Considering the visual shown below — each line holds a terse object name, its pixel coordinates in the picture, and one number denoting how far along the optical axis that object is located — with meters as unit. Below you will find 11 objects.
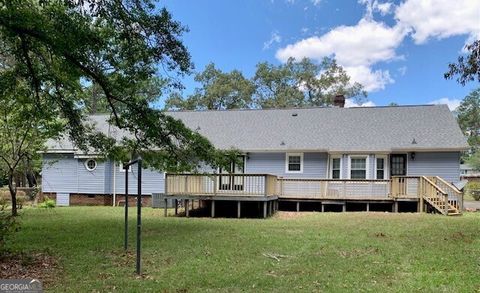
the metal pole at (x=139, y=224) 7.13
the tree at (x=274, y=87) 44.19
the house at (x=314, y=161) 17.77
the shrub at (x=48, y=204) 22.75
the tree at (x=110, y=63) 9.77
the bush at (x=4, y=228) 8.05
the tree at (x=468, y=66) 10.73
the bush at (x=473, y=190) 31.78
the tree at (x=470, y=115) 73.38
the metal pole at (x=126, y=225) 8.53
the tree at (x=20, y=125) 12.92
